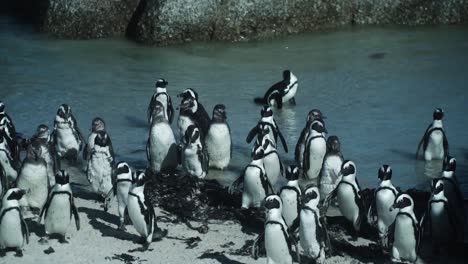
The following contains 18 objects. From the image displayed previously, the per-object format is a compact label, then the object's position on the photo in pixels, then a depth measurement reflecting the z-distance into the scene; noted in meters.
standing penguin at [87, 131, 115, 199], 15.80
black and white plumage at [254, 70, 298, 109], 20.87
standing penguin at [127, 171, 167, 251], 14.11
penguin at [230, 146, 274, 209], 15.23
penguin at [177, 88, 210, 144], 18.12
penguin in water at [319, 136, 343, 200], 15.61
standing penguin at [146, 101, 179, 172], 17.06
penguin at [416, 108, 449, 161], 17.22
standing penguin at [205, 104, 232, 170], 17.24
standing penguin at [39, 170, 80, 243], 14.28
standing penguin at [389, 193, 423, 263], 13.32
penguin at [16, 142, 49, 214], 15.20
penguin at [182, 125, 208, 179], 16.53
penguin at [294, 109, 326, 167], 17.15
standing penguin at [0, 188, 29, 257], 13.69
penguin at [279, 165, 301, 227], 14.33
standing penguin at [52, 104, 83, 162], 17.83
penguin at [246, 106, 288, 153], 17.76
